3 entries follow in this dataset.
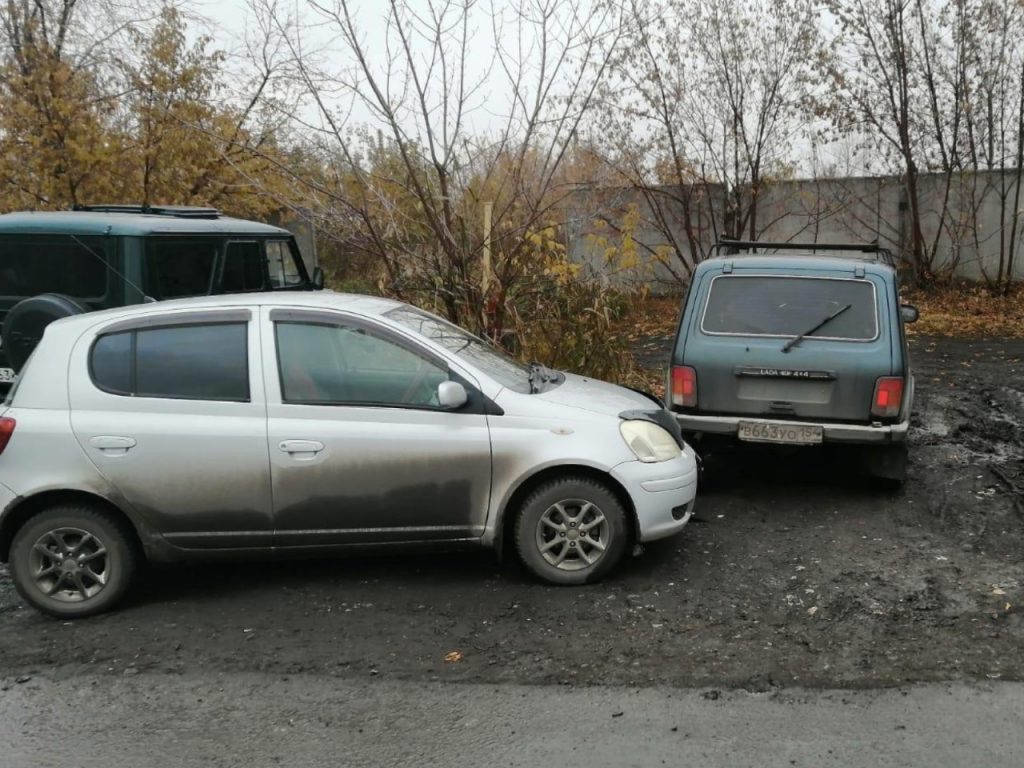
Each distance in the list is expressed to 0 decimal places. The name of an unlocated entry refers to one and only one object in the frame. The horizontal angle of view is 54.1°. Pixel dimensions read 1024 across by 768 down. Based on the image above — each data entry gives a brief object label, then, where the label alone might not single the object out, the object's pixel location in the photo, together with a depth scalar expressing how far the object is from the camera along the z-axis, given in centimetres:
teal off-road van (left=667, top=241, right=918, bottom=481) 663
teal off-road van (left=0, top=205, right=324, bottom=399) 795
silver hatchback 504
